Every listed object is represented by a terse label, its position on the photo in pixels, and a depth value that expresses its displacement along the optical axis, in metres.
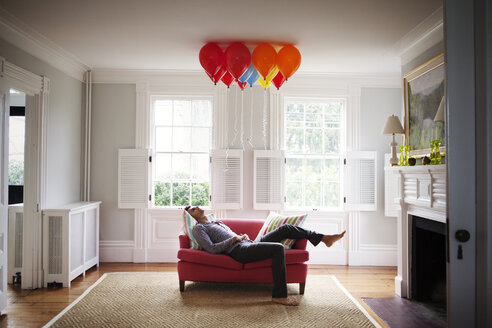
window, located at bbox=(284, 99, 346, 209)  5.39
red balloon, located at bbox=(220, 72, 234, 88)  4.13
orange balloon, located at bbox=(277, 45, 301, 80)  3.78
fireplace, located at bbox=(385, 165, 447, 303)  3.57
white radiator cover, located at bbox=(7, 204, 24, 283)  4.21
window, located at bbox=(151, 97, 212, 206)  5.35
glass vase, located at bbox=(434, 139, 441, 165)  3.37
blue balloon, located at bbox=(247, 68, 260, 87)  4.03
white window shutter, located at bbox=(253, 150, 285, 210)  5.16
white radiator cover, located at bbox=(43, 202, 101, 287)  4.13
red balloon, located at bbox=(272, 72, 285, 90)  4.11
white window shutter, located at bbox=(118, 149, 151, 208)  5.18
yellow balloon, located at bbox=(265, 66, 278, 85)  3.88
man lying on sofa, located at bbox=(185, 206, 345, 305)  3.67
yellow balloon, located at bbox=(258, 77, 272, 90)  3.95
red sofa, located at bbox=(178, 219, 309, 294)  3.84
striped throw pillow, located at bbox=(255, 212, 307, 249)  4.18
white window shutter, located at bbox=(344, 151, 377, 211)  5.19
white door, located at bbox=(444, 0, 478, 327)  1.59
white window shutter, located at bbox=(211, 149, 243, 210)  5.17
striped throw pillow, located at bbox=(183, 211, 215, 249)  4.07
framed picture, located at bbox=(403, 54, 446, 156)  3.52
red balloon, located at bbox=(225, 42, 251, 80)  3.69
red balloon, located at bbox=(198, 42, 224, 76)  3.75
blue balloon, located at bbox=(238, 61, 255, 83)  3.92
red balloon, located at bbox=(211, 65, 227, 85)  3.86
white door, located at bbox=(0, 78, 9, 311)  3.39
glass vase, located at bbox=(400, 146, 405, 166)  4.05
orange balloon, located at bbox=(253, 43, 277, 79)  3.70
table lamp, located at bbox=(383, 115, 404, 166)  4.07
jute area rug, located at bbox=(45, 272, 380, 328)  3.18
